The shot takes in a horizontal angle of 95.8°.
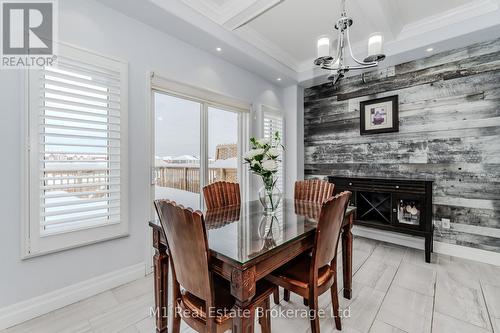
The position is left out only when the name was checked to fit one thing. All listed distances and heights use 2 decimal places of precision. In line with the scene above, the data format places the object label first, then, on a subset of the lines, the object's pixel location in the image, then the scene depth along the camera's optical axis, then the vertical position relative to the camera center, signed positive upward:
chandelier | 1.77 +0.95
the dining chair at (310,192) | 2.48 -0.29
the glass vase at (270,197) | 1.99 -0.27
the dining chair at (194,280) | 1.05 -0.57
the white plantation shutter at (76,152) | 1.80 +0.14
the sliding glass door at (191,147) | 2.72 +0.29
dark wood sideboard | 2.82 -0.51
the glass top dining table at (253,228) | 1.17 -0.41
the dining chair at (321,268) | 1.37 -0.71
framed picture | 3.43 +0.81
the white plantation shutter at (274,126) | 4.05 +0.78
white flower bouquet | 1.86 +0.04
